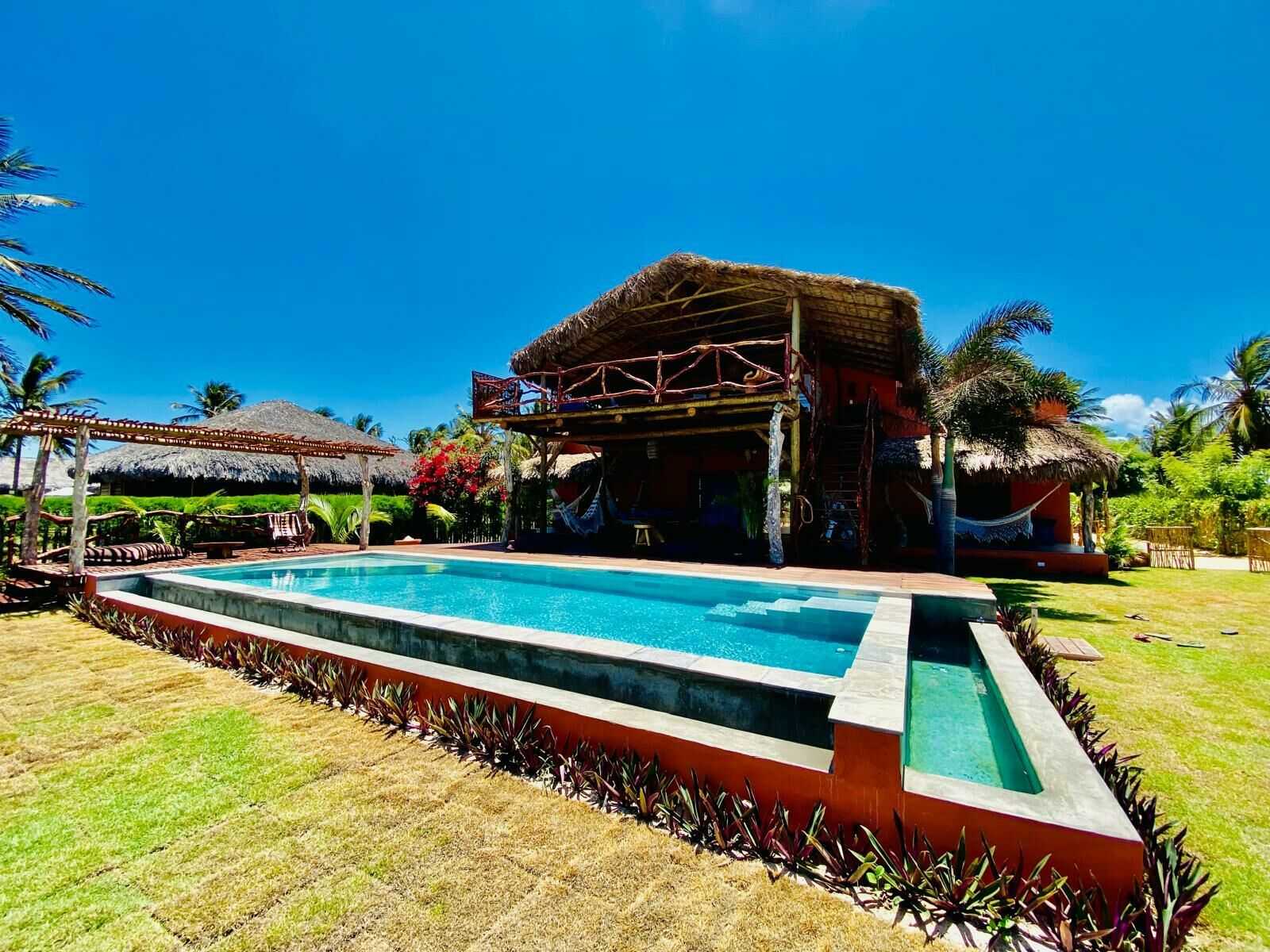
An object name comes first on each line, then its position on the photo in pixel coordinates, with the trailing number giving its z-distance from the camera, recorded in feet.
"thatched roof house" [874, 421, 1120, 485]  33.88
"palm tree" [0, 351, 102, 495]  80.21
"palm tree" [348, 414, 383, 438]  140.15
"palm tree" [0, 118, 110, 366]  35.91
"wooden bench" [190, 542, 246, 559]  33.01
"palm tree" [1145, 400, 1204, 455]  81.20
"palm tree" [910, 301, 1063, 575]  26.99
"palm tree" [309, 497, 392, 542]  43.96
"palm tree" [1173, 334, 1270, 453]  72.90
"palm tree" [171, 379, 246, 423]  114.32
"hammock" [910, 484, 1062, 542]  35.32
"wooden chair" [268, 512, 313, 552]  37.83
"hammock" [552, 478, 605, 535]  41.78
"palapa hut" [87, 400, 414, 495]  51.78
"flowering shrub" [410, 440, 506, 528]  50.26
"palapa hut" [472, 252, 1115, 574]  31.55
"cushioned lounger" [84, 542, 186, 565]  27.48
